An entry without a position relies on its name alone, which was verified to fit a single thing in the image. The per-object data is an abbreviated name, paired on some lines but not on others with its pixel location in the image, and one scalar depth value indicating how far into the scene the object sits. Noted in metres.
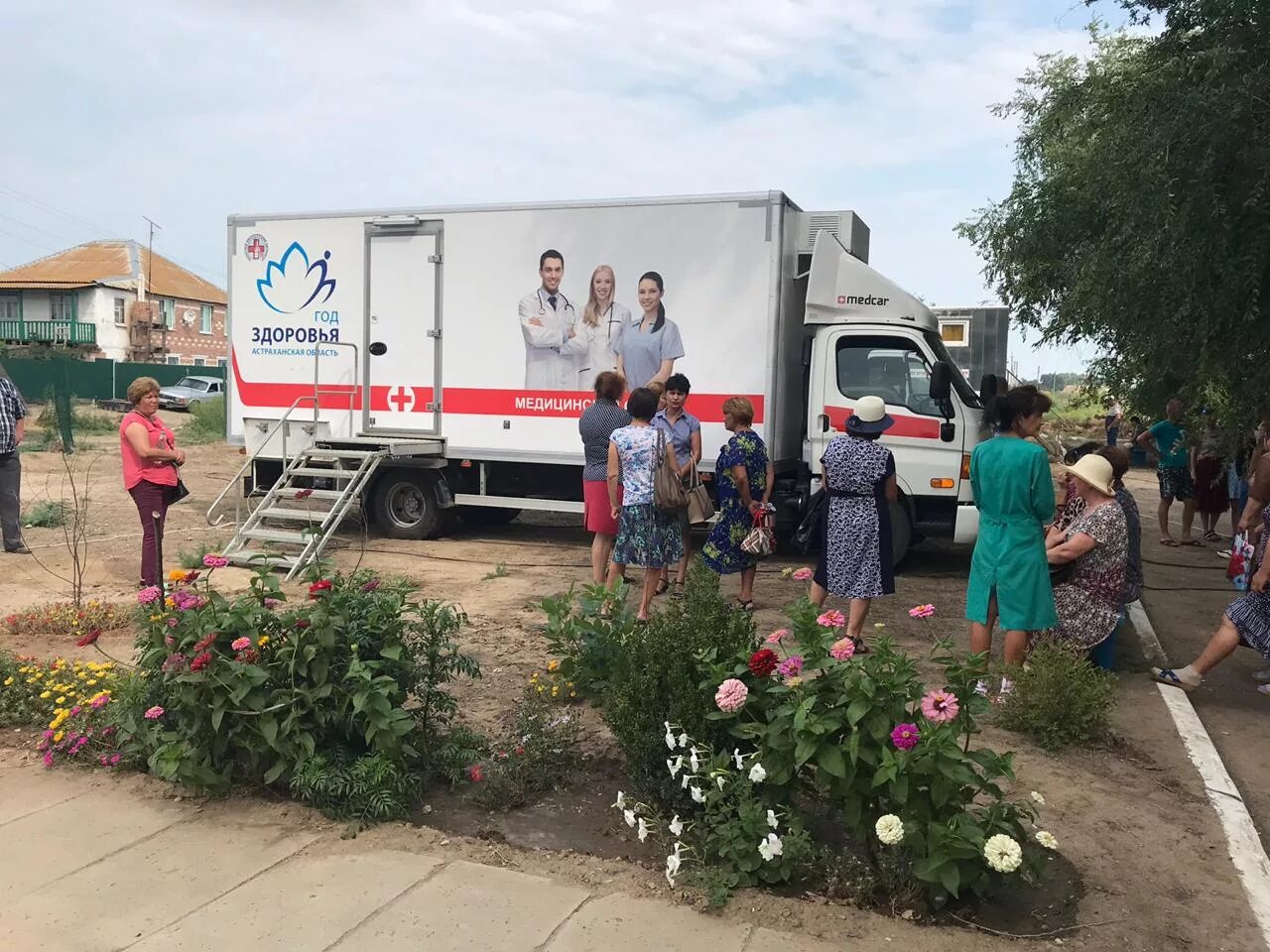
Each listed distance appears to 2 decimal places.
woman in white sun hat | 6.25
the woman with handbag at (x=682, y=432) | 7.88
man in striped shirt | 9.58
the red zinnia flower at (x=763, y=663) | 3.54
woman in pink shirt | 7.49
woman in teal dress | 5.64
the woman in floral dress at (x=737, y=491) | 7.23
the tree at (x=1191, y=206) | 5.99
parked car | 35.97
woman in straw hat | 5.95
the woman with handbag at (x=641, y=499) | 6.80
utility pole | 54.06
